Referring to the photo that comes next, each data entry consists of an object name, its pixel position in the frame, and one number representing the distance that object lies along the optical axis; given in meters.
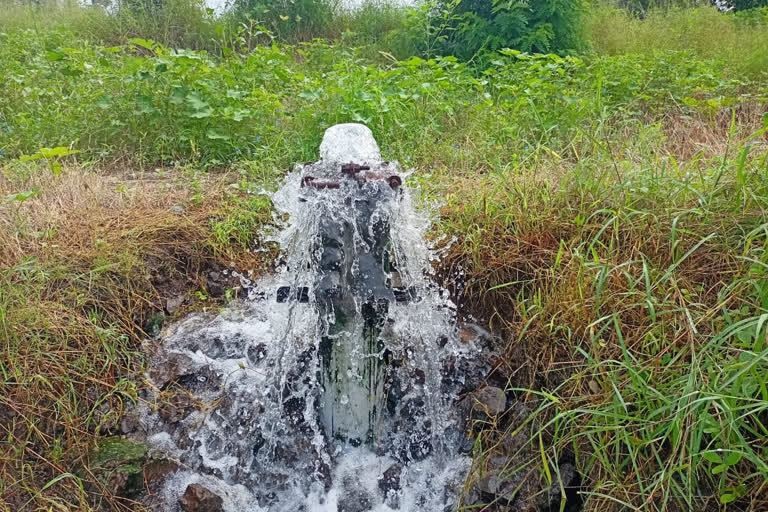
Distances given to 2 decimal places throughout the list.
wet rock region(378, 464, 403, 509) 2.22
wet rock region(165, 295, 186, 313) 2.80
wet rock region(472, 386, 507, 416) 2.28
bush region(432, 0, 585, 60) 5.38
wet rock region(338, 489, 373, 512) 2.21
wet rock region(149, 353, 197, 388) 2.48
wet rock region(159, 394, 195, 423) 2.36
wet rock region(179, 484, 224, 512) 2.07
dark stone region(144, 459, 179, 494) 2.14
